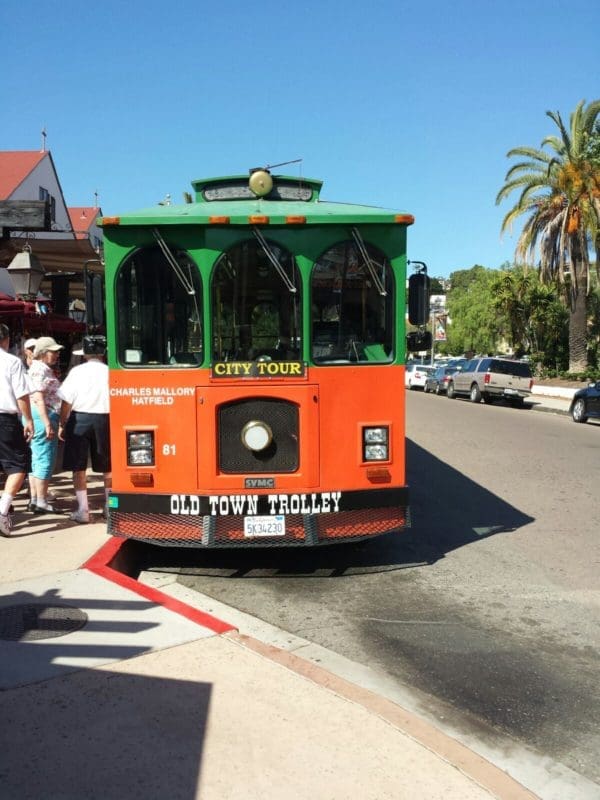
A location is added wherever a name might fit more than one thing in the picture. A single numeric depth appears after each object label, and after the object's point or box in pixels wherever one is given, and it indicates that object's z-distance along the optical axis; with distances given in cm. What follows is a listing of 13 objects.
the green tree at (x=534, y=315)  3809
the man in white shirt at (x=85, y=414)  714
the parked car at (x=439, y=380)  3306
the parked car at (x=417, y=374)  3794
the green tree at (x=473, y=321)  6041
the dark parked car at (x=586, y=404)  1953
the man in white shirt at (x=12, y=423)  677
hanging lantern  1050
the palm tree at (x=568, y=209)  2745
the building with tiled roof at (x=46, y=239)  1189
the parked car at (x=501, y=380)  2645
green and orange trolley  596
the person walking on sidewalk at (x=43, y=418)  753
